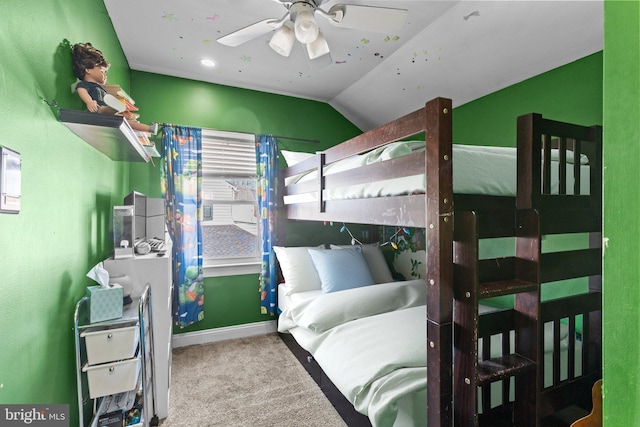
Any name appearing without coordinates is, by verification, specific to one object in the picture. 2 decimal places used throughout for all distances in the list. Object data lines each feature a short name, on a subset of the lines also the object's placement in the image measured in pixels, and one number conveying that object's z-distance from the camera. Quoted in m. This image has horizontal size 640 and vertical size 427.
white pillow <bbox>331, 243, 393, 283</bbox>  3.13
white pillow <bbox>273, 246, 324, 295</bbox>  2.80
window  3.08
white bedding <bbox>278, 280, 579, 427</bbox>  1.30
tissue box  1.36
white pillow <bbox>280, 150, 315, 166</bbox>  3.11
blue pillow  2.65
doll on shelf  1.34
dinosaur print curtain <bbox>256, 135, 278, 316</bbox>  3.14
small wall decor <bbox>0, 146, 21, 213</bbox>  0.84
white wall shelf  1.25
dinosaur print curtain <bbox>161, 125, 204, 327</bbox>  2.79
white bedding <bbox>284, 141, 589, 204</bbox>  1.29
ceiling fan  1.58
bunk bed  1.16
